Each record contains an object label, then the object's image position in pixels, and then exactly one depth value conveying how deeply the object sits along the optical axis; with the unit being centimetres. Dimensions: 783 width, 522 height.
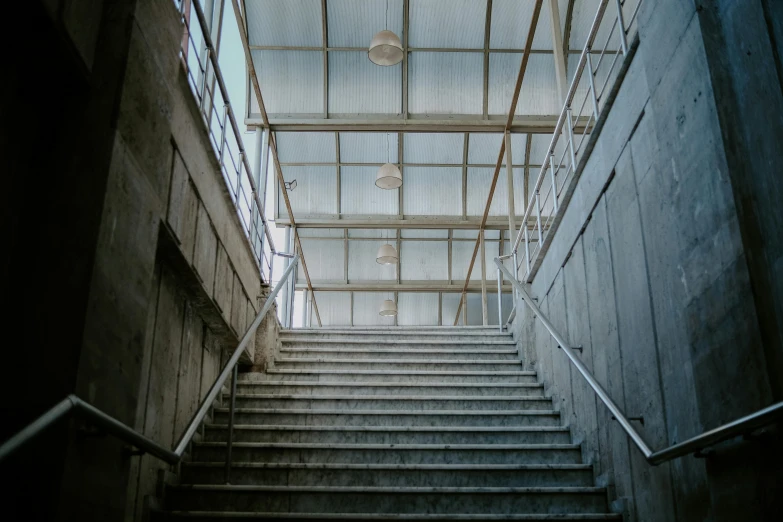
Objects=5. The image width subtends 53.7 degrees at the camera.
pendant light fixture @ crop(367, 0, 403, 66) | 1449
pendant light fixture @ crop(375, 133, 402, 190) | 1747
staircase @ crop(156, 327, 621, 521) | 561
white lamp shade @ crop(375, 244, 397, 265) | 2086
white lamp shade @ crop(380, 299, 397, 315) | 2361
